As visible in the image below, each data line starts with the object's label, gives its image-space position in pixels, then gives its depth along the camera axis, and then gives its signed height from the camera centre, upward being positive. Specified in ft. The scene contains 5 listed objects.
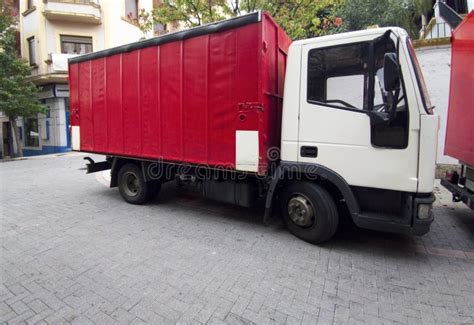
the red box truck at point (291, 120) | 10.72 +0.69
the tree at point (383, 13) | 41.78 +18.56
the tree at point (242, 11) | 25.38 +11.27
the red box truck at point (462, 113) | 13.94 +1.32
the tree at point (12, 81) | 45.96 +8.35
